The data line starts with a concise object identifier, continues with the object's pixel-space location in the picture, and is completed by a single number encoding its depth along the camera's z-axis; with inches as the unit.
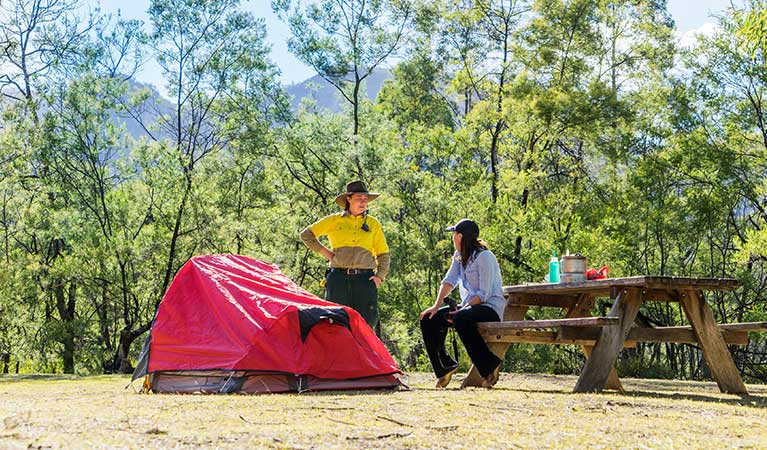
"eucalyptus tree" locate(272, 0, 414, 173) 975.6
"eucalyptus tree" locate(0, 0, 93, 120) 958.4
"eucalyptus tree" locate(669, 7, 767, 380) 876.6
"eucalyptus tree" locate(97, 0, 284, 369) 869.2
